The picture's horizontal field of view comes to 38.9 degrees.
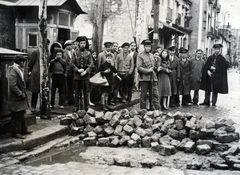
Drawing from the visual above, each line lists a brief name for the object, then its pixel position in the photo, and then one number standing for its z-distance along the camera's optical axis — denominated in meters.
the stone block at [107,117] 7.90
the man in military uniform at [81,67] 8.73
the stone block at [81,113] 8.11
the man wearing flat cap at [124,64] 10.85
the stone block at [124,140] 6.97
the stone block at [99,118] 7.88
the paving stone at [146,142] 6.90
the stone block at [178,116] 7.65
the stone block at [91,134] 7.31
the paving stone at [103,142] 6.99
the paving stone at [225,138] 6.87
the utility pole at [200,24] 34.43
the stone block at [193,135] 7.04
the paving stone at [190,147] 6.49
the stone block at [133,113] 8.31
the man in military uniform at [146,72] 9.54
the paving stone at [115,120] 7.59
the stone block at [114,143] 6.90
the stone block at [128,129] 7.25
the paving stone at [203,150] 6.36
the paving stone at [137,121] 7.65
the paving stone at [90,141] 7.01
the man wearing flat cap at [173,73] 11.50
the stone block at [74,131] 7.63
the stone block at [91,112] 8.09
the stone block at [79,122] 7.89
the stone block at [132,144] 6.83
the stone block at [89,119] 7.84
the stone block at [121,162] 5.60
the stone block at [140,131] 7.13
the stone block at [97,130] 7.48
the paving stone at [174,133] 7.21
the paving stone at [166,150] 6.35
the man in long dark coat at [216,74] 12.09
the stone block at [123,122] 7.66
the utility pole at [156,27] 12.62
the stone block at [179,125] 7.38
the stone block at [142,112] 8.39
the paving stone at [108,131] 7.34
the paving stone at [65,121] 7.85
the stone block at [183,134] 7.21
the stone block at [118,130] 7.35
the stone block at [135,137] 6.95
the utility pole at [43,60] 7.98
